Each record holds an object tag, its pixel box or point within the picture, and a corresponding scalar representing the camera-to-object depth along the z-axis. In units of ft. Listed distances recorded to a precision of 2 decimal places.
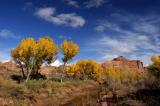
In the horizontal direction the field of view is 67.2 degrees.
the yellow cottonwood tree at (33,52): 73.27
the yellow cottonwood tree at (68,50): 82.46
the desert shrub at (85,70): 131.13
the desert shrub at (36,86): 54.45
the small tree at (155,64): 123.10
